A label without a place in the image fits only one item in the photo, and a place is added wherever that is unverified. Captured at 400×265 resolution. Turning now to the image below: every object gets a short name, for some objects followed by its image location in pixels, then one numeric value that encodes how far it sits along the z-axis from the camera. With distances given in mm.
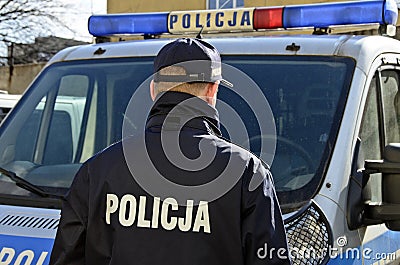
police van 2689
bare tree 25578
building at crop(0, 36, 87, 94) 21344
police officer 2000
